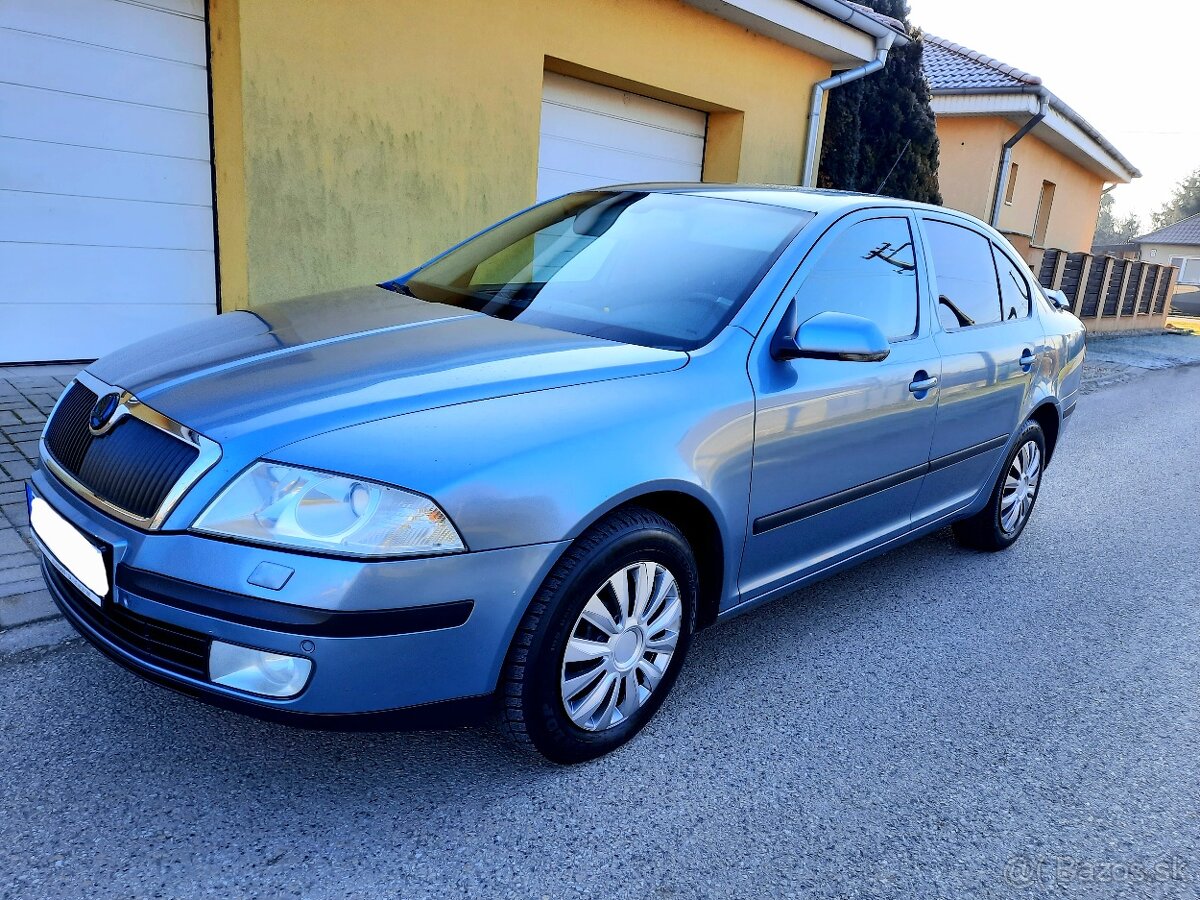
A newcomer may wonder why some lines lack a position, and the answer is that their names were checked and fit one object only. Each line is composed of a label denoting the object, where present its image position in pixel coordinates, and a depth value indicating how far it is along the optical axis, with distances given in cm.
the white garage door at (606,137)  801
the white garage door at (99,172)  536
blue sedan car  206
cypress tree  1231
